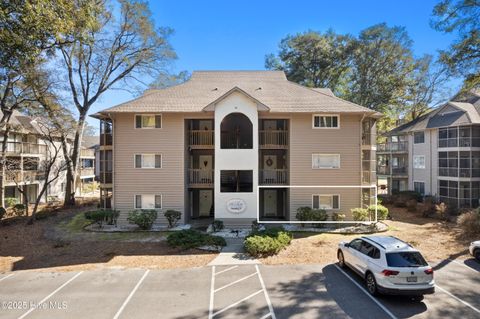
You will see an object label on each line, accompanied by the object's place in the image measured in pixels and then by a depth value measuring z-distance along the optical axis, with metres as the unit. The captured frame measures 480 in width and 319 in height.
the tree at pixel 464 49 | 19.50
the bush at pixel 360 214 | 20.23
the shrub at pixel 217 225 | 19.66
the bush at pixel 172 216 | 20.58
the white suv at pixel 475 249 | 13.88
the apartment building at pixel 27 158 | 31.21
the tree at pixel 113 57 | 29.30
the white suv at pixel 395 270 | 9.61
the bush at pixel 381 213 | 21.75
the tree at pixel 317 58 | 41.81
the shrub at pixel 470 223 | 17.72
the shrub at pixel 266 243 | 14.73
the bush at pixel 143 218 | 20.04
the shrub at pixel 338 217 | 20.62
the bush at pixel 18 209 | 27.02
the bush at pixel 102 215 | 20.58
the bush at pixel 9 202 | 30.86
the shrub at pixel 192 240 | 16.14
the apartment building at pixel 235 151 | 20.47
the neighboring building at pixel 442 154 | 27.20
